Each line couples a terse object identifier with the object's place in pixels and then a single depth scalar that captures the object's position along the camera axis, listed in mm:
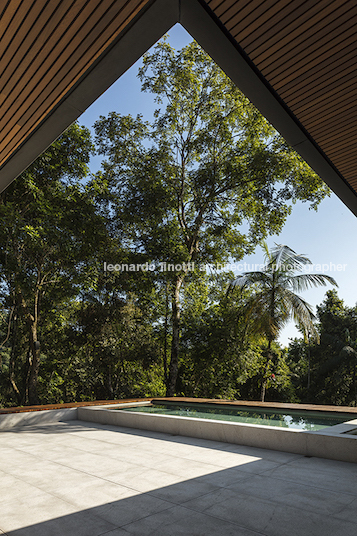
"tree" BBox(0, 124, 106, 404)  9844
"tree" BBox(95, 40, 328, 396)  13781
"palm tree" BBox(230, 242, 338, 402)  12023
